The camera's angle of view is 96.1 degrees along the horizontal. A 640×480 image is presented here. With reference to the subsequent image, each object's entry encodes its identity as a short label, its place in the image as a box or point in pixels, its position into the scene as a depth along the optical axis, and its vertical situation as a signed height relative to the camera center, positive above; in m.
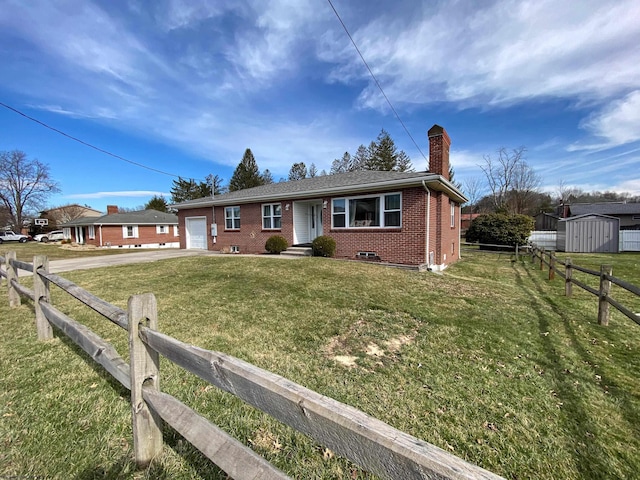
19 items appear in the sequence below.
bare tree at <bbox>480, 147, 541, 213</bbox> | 33.22 +4.32
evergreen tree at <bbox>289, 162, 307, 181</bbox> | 49.31 +9.85
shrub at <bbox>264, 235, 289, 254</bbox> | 13.08 -0.73
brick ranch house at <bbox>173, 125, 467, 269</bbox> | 10.29 +0.53
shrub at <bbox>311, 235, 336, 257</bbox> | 11.73 -0.78
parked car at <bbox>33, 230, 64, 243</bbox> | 37.66 -0.35
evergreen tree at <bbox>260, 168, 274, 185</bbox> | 47.50 +8.65
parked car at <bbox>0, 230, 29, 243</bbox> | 36.13 -0.26
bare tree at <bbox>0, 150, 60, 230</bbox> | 40.69 +6.69
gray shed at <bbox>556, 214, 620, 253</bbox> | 19.14 -0.96
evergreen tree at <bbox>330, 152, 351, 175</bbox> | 45.47 +9.98
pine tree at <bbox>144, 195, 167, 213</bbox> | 43.53 +4.25
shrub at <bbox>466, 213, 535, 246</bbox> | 18.64 -0.45
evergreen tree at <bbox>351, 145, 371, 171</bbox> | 43.78 +10.50
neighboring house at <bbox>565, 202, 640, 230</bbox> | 28.09 +0.87
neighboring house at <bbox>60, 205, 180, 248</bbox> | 27.17 +0.21
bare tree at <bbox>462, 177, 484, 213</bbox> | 41.51 +3.22
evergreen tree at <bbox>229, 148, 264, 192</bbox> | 44.81 +8.60
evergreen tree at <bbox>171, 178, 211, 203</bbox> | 44.09 +6.33
